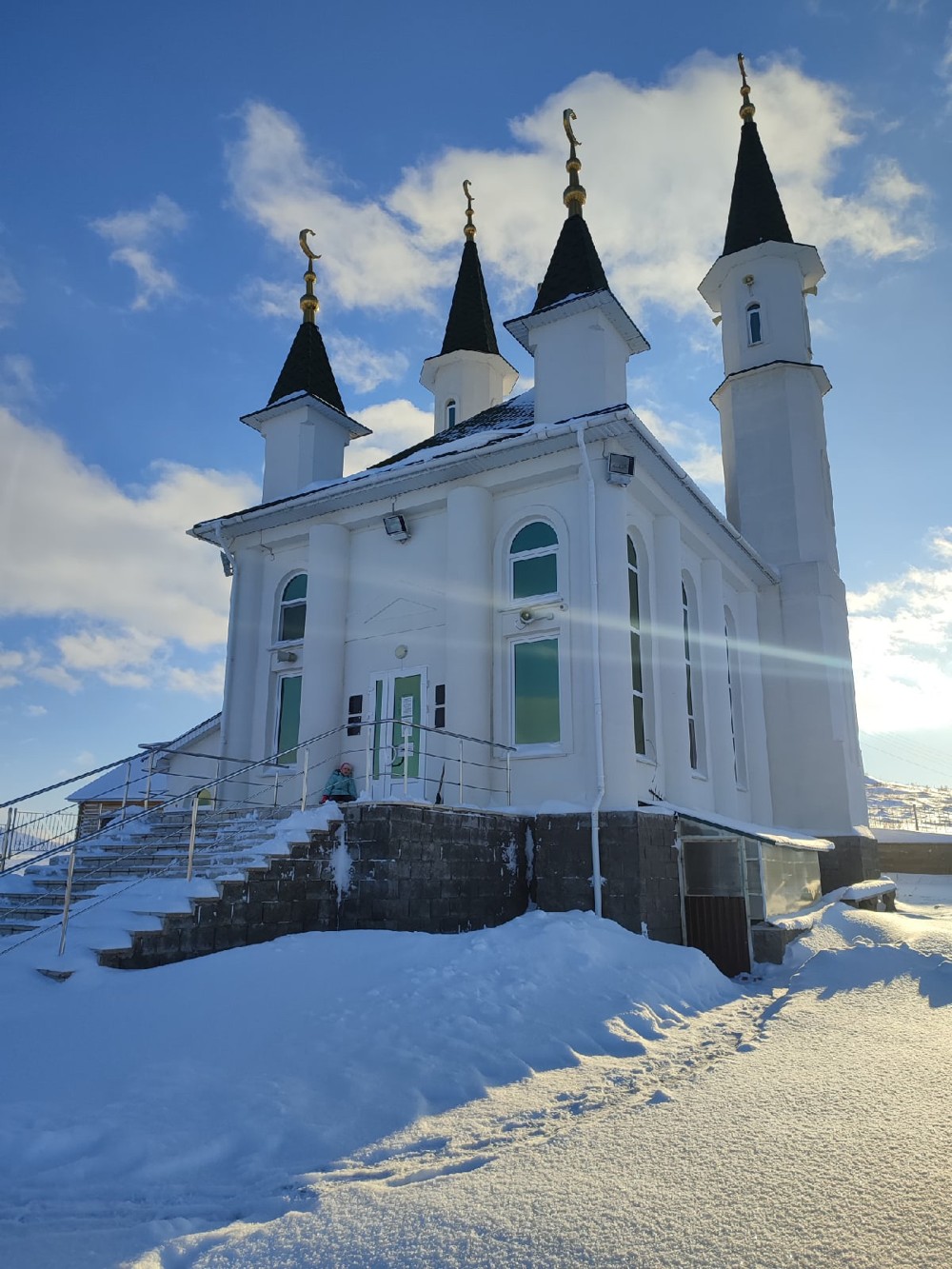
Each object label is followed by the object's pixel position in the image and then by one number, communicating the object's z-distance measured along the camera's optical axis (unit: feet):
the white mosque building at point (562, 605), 44.01
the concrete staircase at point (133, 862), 30.61
